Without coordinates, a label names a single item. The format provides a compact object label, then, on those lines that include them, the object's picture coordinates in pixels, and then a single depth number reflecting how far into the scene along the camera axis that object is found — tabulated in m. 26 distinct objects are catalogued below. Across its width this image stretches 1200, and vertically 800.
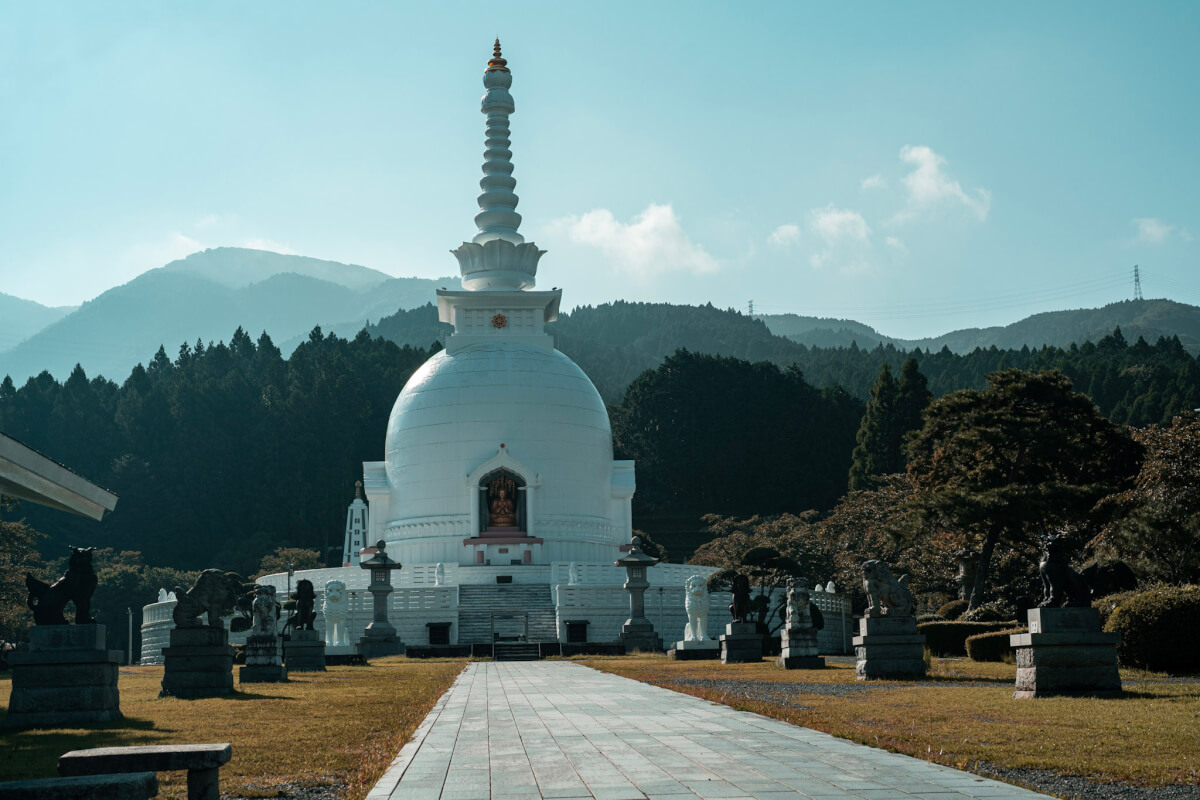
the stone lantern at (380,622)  38.28
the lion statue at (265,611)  24.70
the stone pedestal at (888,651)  22.30
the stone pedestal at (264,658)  24.12
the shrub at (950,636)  32.91
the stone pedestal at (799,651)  27.78
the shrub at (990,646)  28.44
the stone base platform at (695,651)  32.62
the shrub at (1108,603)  24.05
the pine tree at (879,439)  83.25
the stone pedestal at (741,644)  30.23
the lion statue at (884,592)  22.23
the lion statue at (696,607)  34.22
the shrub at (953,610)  40.34
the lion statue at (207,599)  20.69
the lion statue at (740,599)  31.77
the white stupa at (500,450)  53.50
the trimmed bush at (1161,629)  21.45
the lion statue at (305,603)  32.25
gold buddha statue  53.50
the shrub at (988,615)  35.41
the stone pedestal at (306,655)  29.52
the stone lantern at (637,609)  38.50
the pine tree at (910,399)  83.69
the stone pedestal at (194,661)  19.97
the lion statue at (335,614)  33.84
